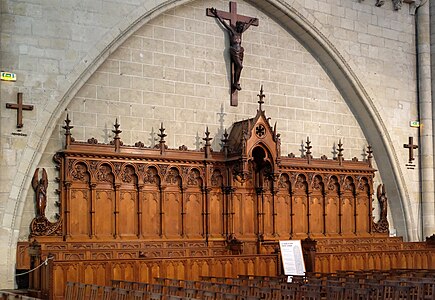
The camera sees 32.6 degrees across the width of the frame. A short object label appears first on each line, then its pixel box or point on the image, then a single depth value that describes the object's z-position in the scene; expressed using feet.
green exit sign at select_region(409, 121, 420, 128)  70.85
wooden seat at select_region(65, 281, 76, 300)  37.83
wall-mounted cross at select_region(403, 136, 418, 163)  69.72
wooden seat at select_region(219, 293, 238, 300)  29.89
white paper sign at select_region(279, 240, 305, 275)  51.24
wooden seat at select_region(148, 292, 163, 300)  30.35
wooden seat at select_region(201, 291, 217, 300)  31.81
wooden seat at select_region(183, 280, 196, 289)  37.86
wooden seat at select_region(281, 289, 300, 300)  33.30
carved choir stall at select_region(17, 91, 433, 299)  47.39
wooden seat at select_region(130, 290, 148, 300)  31.30
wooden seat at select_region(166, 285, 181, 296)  35.10
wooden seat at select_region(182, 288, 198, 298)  33.32
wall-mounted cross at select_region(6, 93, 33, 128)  48.35
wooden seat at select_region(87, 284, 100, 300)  34.71
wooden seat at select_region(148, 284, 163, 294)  34.92
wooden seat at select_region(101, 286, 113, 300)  34.01
